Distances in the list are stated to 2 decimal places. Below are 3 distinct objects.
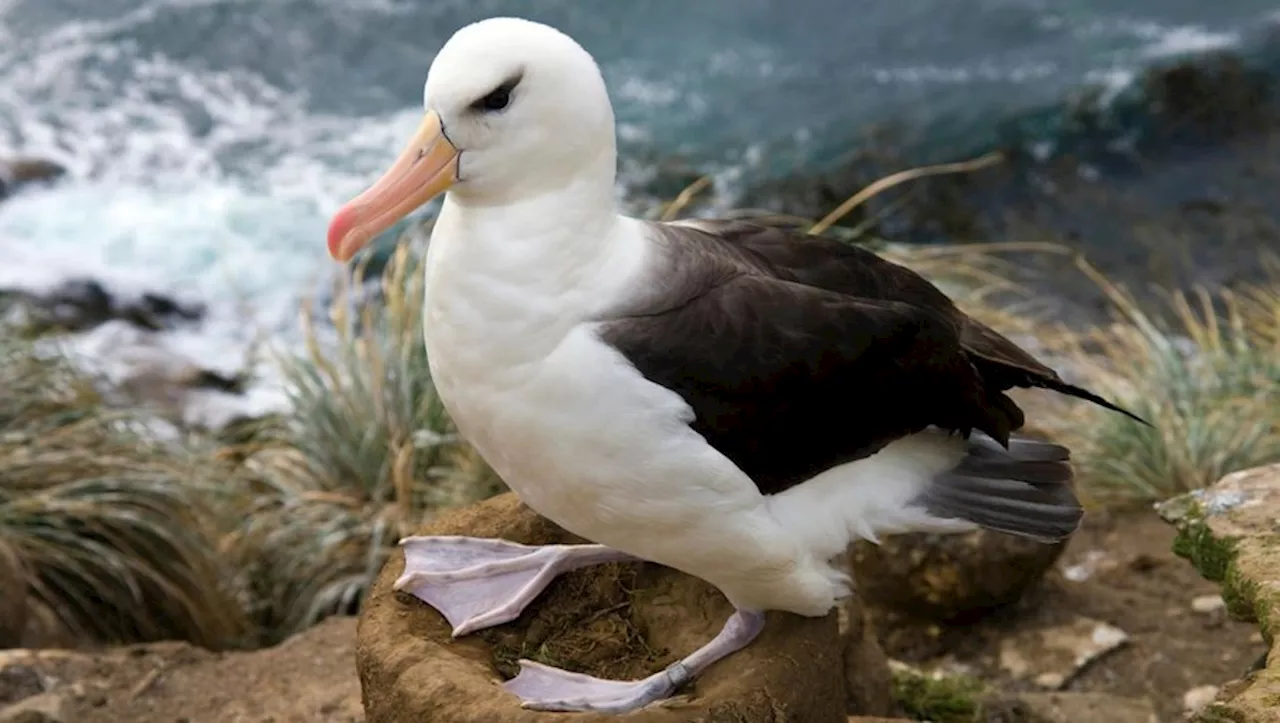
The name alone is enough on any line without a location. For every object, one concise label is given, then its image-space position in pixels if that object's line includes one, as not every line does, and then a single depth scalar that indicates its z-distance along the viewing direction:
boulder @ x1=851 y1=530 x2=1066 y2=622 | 4.14
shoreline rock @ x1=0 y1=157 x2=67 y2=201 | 9.27
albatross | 2.22
